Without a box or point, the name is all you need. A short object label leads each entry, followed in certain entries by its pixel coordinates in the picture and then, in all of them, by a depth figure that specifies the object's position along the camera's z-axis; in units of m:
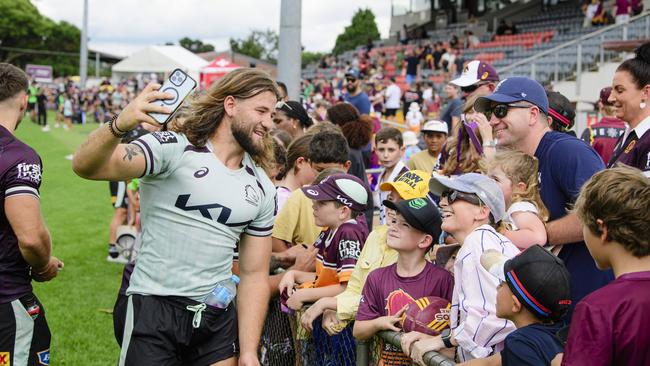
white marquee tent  36.38
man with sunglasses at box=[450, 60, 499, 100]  6.27
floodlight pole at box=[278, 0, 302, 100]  9.78
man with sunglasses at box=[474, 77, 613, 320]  3.66
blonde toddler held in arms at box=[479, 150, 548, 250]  3.74
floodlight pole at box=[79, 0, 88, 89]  44.19
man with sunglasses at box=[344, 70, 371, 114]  11.56
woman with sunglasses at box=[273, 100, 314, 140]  7.86
